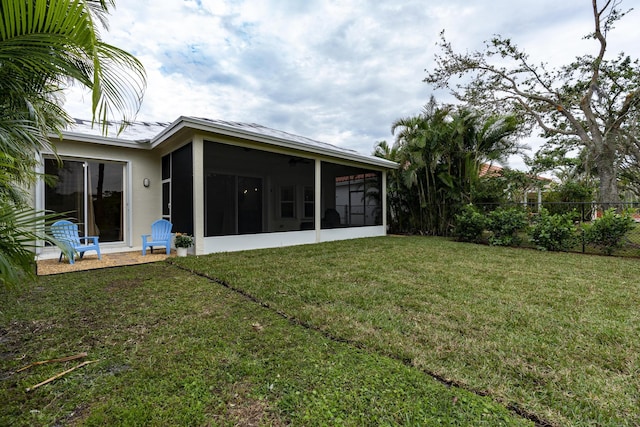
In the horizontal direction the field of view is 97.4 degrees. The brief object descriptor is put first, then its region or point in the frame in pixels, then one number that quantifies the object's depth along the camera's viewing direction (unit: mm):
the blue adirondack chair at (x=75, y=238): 5129
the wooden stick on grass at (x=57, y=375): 1750
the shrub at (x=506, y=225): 7645
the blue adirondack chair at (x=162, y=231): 6303
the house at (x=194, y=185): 6012
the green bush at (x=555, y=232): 6871
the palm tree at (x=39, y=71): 1531
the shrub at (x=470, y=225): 8180
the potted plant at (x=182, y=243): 5836
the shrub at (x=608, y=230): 6238
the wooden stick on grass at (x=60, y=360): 1975
